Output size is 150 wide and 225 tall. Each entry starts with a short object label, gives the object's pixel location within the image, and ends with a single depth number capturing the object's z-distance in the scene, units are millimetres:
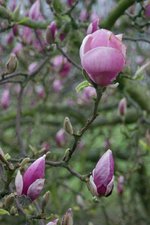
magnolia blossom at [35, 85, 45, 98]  3631
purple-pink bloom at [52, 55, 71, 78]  2351
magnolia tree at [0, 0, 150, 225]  1231
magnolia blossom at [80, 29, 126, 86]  1175
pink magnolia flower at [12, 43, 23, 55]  2552
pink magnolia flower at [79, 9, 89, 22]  2544
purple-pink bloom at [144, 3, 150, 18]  1773
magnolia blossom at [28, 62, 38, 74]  2585
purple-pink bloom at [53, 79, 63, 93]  3825
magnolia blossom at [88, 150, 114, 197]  1230
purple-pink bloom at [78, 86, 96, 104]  2887
